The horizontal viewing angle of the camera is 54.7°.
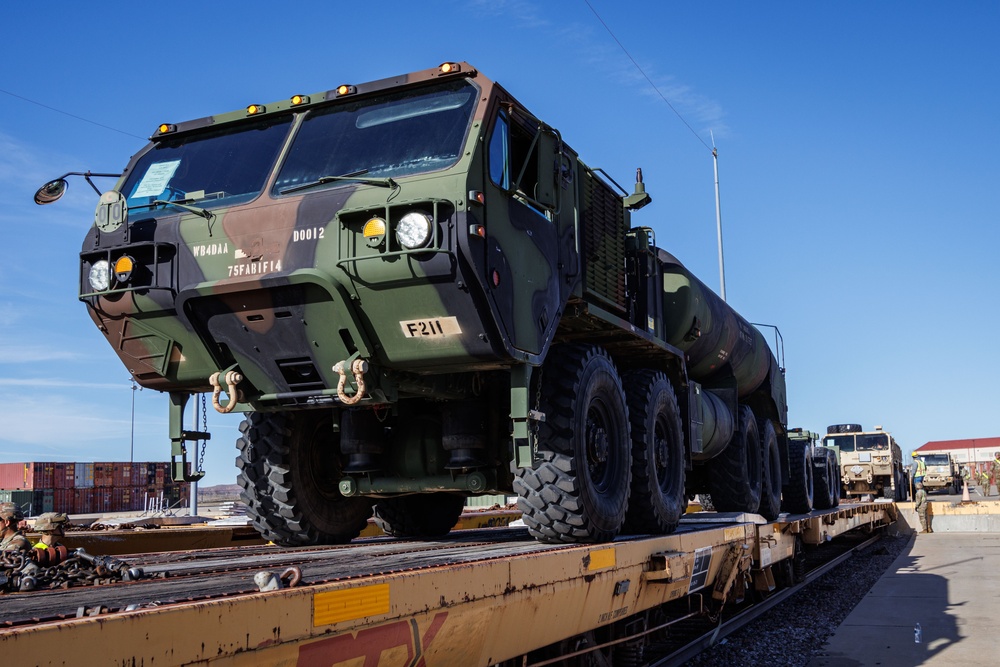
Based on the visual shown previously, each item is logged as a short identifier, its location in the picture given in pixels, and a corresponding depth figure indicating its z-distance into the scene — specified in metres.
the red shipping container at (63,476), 44.34
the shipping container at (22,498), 38.94
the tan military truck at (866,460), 28.81
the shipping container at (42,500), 41.66
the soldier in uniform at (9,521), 4.99
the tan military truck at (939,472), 42.28
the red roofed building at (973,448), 112.54
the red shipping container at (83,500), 43.81
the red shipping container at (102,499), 44.50
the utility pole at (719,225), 22.55
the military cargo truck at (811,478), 13.41
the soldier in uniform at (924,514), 20.50
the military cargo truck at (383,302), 5.10
